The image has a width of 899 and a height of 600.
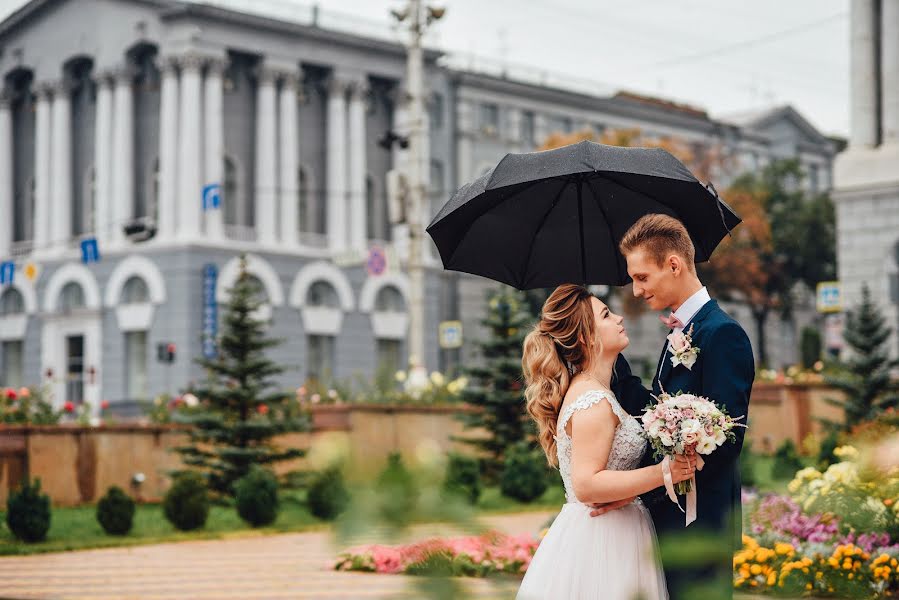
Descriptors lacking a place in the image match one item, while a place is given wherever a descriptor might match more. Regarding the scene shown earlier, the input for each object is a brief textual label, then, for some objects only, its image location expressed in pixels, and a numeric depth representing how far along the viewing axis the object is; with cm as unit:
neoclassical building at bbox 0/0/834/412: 4256
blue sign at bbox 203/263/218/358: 4184
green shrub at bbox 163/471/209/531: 1609
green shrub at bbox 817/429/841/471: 1816
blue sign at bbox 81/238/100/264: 3666
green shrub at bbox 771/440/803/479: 1942
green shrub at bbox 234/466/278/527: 1678
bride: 454
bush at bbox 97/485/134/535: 1570
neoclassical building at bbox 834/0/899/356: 3316
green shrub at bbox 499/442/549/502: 1923
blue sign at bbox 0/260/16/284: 4194
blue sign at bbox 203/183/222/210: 3862
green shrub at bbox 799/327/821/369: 3851
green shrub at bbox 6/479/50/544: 1470
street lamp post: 2705
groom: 431
